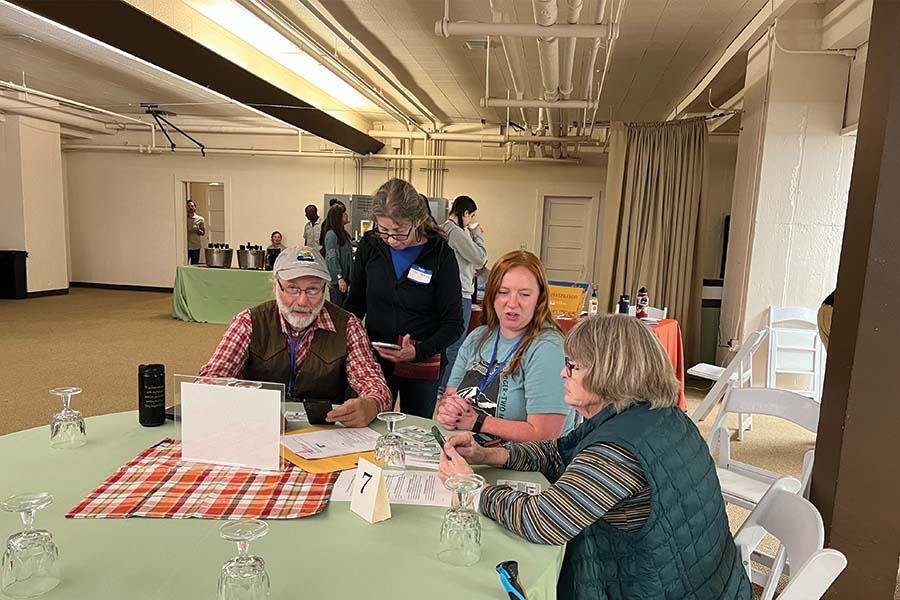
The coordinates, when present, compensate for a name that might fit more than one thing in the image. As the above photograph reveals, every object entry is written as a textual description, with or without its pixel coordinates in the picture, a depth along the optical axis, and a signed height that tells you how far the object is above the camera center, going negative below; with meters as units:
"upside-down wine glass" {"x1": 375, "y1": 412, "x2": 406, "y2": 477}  1.59 -0.60
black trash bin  9.38 -0.98
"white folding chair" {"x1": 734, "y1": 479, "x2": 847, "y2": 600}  1.15 -0.64
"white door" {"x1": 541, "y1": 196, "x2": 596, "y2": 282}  10.12 -0.02
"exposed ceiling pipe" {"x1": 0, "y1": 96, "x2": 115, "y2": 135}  8.56 +1.51
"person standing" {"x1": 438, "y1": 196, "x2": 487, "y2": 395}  4.79 -0.18
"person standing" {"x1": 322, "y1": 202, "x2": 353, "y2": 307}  5.71 -0.18
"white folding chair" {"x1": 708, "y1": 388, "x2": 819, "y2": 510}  2.18 -0.71
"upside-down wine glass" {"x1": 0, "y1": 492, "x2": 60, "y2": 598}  1.00 -0.58
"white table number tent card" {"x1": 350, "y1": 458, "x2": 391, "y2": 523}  1.28 -0.58
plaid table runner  1.29 -0.63
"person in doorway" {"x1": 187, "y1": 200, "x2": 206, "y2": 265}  11.15 -0.24
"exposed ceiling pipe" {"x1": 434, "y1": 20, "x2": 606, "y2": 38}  3.94 +1.37
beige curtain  6.39 +0.31
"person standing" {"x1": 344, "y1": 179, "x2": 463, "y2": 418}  2.56 -0.31
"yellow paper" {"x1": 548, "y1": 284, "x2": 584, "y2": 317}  4.91 -0.52
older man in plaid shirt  2.08 -0.43
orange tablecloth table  4.63 -0.75
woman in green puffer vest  1.23 -0.54
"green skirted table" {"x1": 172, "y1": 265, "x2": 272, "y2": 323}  8.00 -0.96
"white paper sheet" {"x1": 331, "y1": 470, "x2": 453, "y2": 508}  1.40 -0.63
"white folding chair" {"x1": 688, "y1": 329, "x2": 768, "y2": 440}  3.70 -0.91
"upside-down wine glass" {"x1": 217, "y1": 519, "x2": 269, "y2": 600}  0.94 -0.55
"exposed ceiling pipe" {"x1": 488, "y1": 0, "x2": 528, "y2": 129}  4.21 +1.67
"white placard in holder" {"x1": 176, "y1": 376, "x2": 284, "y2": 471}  1.50 -0.51
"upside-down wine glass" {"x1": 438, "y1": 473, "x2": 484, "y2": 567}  1.15 -0.57
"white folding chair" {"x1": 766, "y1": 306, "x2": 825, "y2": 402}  4.82 -0.80
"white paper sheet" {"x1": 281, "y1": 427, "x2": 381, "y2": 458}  1.66 -0.62
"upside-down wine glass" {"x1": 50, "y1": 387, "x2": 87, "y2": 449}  1.64 -0.58
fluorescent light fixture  5.30 +1.85
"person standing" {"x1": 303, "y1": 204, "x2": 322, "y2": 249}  8.54 -0.12
